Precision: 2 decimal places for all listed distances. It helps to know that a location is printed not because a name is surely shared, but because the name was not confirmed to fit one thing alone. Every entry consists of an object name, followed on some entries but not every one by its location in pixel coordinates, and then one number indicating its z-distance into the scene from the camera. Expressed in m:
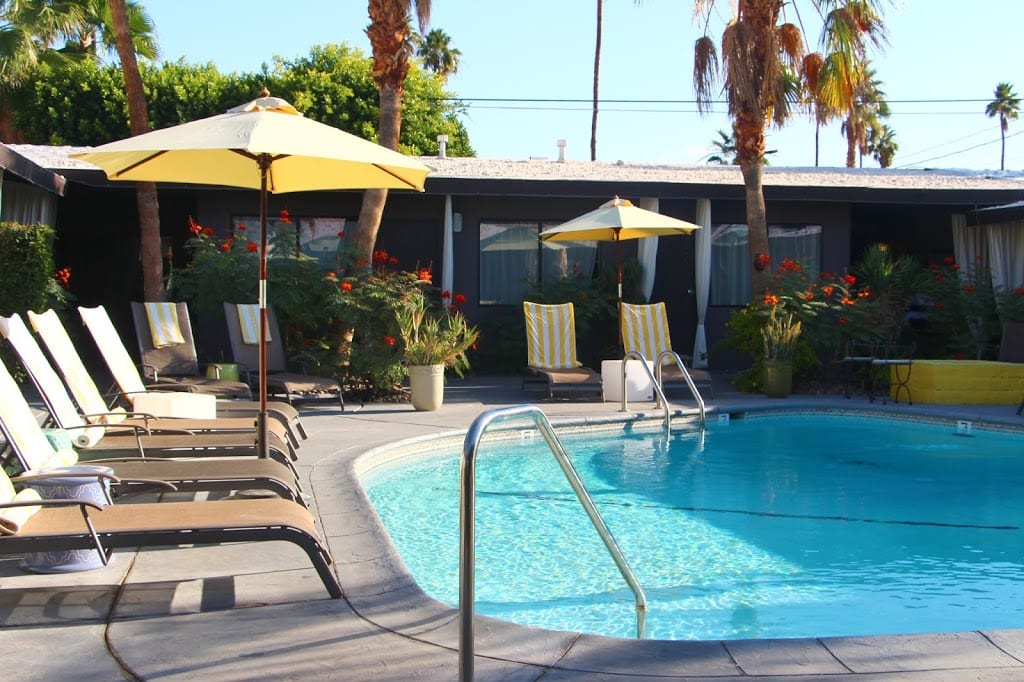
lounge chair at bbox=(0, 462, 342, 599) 3.98
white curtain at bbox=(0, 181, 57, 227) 13.29
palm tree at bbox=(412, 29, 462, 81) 42.06
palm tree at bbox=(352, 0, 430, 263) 12.88
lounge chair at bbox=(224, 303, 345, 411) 11.12
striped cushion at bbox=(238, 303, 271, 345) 11.62
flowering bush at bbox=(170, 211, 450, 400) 11.97
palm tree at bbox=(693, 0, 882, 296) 14.09
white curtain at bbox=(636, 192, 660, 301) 15.68
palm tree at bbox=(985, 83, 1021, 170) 54.69
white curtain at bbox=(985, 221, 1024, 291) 15.22
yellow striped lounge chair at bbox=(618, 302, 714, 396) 13.50
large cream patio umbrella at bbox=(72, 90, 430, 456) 5.52
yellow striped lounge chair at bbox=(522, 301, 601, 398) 13.12
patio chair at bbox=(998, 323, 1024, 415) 13.23
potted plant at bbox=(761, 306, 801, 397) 13.20
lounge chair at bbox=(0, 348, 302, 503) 4.80
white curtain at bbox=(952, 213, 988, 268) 16.31
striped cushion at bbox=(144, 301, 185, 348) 10.70
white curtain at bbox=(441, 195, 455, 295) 15.13
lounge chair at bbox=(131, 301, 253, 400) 10.59
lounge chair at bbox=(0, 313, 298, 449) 5.68
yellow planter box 12.80
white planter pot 11.38
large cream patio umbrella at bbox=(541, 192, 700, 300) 12.44
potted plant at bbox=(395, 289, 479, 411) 11.40
